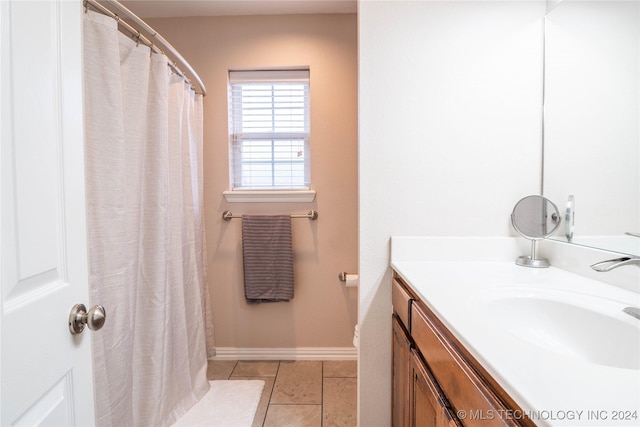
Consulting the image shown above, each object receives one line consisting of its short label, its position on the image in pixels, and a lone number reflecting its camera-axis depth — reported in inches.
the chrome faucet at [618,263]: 28.3
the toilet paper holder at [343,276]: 73.1
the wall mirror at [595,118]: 33.3
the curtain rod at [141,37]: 38.7
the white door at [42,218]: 18.0
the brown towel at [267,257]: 75.8
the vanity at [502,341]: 15.5
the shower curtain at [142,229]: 39.0
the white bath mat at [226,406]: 56.7
